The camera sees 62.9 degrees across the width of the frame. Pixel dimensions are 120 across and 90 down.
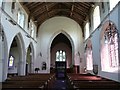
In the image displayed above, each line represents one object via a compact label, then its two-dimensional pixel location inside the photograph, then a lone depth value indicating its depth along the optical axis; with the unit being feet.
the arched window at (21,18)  22.68
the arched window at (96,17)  22.84
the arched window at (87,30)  30.65
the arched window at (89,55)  29.71
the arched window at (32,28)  28.70
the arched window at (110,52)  16.19
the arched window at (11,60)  34.96
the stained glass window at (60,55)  44.57
